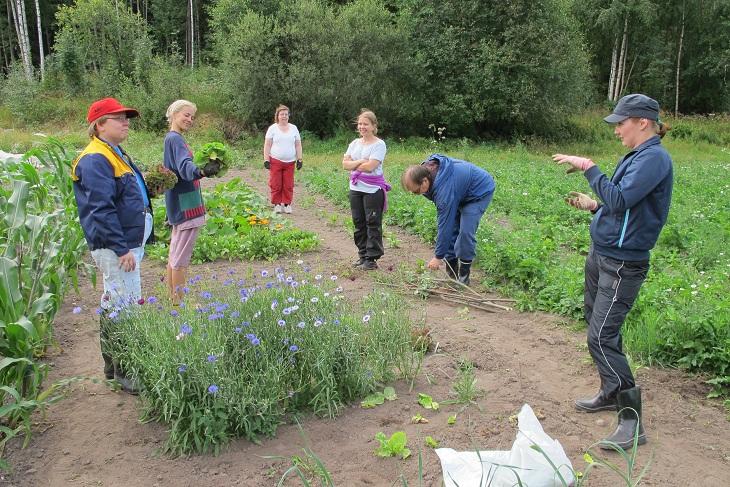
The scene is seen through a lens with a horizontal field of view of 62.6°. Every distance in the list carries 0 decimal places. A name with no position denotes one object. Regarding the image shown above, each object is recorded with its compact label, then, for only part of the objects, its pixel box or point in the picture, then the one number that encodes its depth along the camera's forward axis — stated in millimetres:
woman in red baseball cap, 3764
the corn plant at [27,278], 3504
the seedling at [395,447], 3275
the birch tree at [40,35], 32353
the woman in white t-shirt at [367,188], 6719
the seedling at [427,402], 3787
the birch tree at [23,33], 29261
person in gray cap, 3320
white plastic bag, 2684
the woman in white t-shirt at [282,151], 9922
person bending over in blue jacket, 5746
